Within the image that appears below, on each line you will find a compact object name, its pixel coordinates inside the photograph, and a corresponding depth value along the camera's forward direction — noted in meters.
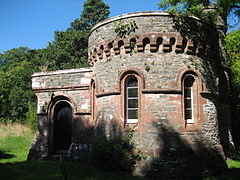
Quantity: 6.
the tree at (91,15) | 34.56
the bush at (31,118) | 24.56
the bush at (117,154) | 9.57
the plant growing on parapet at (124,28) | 10.63
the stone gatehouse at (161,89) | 9.66
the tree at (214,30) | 10.58
